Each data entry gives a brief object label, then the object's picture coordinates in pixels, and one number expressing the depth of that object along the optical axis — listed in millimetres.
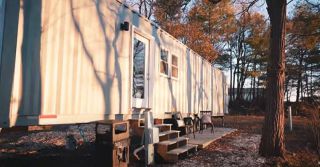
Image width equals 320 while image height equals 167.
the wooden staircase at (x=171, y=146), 6863
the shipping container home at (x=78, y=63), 4289
